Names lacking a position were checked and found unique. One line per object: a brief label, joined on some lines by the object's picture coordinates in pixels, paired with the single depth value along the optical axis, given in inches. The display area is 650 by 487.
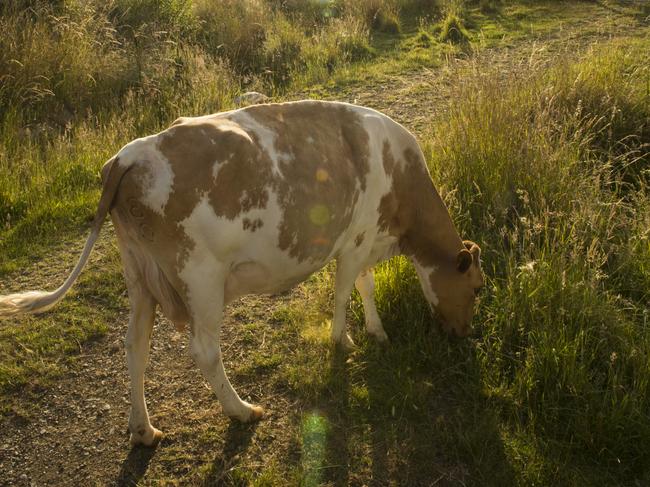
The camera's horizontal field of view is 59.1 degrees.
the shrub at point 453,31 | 454.7
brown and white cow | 115.8
